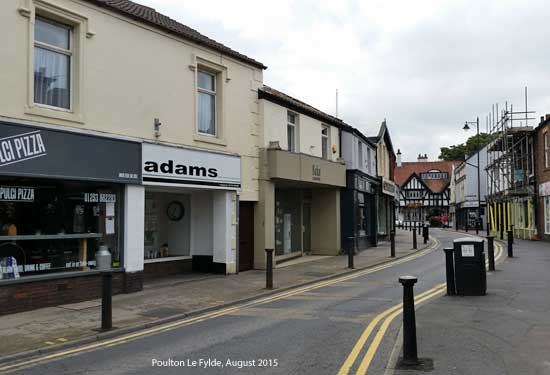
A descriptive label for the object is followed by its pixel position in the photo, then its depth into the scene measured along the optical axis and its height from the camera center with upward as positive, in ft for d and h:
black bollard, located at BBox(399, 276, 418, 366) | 21.62 -4.27
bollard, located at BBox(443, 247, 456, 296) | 38.50 -3.85
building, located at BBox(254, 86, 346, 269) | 59.57 +4.96
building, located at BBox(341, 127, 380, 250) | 79.25 +4.62
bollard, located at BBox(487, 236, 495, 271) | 52.24 -3.35
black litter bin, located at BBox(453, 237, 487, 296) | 37.81 -3.54
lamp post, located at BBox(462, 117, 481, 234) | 144.05 +24.90
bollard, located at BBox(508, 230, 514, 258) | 67.51 -3.36
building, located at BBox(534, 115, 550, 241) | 99.86 +8.50
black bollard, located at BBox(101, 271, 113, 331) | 29.71 -4.33
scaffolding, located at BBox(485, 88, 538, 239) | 112.88 +9.30
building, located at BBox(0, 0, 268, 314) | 35.86 +5.80
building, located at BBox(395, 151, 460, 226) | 273.95 +14.88
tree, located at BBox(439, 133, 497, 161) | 285.84 +39.10
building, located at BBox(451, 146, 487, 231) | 195.62 +10.44
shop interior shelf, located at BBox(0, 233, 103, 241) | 35.34 -0.90
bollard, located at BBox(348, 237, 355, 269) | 59.00 -3.43
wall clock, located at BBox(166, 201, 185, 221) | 56.18 +1.17
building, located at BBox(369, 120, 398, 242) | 107.24 +7.87
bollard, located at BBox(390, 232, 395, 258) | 72.84 -3.74
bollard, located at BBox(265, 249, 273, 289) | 44.55 -4.19
